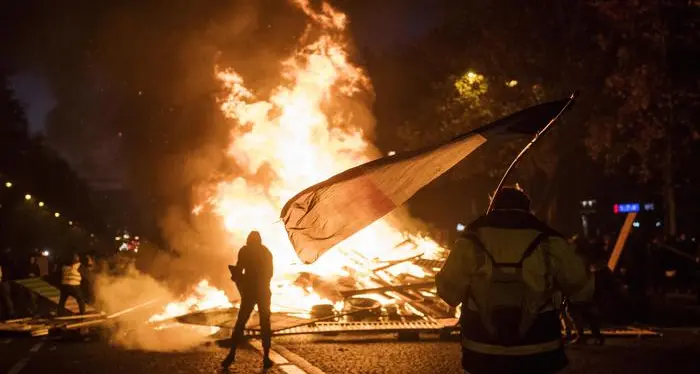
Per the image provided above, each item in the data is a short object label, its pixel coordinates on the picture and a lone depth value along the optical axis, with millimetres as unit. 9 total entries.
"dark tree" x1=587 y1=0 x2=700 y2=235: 20781
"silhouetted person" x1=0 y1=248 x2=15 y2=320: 16219
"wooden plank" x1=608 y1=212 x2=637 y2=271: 13378
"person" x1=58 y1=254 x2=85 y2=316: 15898
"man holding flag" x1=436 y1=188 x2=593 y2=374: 4070
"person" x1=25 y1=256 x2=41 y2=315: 17986
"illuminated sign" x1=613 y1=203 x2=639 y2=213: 41312
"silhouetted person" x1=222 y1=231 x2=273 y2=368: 9297
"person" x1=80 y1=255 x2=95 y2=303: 19172
